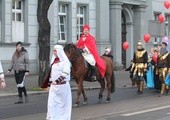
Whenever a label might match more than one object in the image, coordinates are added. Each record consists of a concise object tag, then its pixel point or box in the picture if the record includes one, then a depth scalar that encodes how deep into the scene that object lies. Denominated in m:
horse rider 15.99
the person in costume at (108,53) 21.86
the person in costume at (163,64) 19.31
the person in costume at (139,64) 19.44
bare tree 21.44
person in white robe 10.76
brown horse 14.88
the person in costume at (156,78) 20.50
